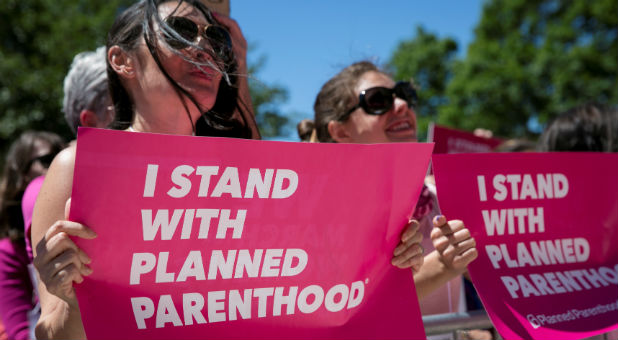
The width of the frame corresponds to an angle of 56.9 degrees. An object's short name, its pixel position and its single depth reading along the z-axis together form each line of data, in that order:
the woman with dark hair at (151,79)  1.54
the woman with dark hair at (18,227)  2.76
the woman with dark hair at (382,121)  2.08
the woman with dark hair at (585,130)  3.10
